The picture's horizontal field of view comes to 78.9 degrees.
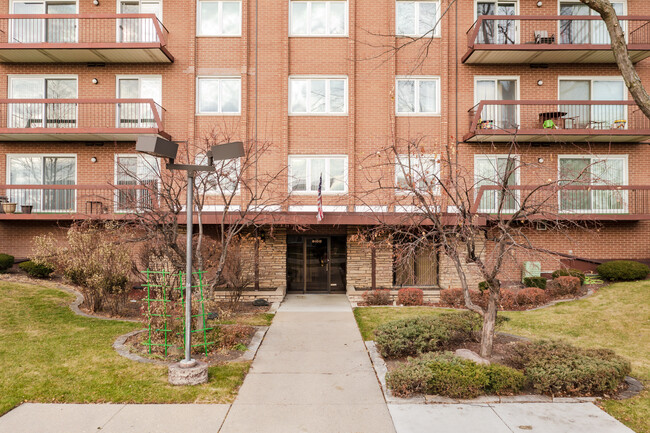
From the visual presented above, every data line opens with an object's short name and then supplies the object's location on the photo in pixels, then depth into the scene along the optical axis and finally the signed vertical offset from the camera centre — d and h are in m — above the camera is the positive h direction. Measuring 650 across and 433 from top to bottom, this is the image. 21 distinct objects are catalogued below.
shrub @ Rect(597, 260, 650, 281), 13.67 -1.64
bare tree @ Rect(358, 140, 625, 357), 13.73 +0.93
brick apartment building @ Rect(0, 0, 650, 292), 15.30 +5.01
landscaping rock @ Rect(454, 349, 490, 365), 6.22 -2.19
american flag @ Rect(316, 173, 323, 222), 12.27 +0.38
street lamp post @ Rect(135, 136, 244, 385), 6.02 -0.58
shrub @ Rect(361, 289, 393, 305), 12.75 -2.45
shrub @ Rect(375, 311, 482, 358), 7.30 -2.15
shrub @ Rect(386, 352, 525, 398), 5.61 -2.26
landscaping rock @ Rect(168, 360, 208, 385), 6.02 -2.35
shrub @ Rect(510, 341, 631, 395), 5.68 -2.18
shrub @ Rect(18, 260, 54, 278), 13.65 -1.68
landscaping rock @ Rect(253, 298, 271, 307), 12.48 -2.58
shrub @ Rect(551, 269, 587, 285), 13.69 -1.77
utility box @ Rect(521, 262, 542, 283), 14.52 -1.69
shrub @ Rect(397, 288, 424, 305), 12.42 -2.34
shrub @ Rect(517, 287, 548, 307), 12.05 -2.29
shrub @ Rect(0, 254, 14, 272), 14.05 -1.47
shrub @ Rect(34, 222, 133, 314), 10.27 -1.23
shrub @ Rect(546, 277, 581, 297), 12.73 -2.06
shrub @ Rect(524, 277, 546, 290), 13.23 -1.98
